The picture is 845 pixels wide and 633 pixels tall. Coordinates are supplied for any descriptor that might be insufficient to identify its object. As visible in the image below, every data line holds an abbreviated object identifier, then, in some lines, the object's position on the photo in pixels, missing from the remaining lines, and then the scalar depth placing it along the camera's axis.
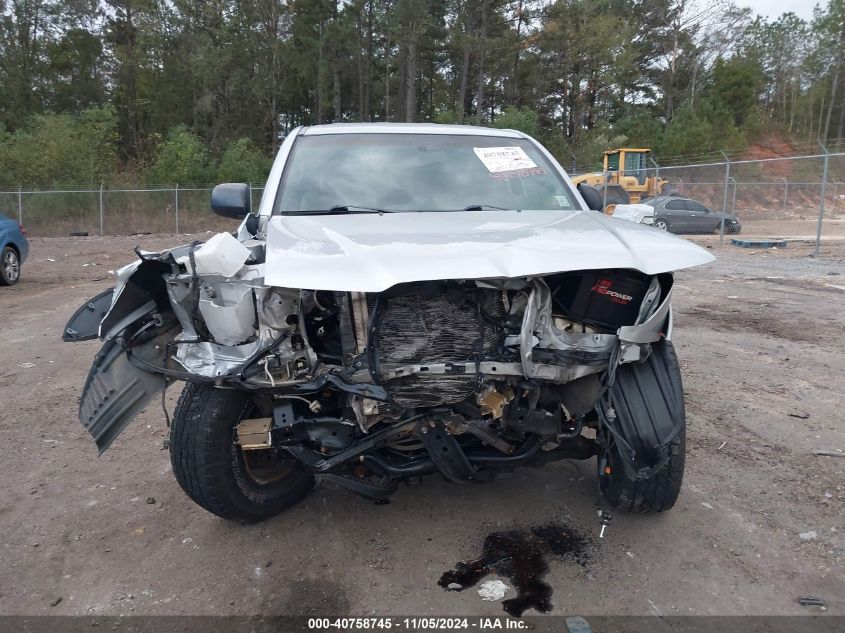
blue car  10.49
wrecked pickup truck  2.51
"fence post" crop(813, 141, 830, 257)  13.30
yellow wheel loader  23.92
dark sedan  21.00
